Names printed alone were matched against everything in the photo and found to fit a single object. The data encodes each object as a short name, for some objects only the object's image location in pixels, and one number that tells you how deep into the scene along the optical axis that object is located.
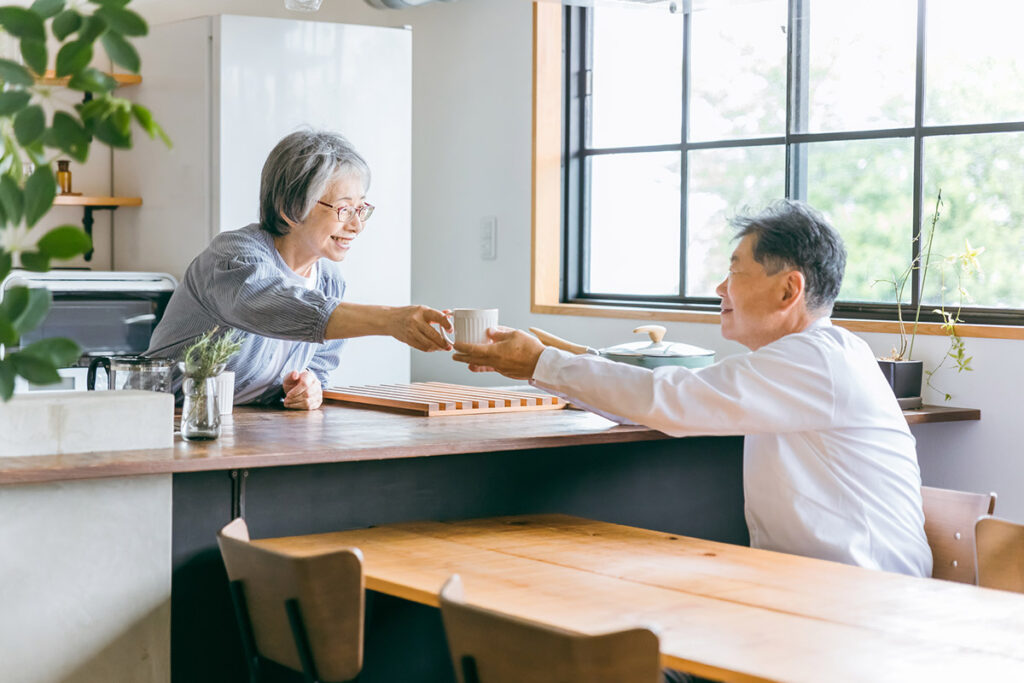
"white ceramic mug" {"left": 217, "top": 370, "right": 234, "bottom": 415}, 2.55
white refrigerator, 4.16
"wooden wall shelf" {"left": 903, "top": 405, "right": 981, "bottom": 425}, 3.03
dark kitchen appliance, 4.24
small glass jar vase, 2.09
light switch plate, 4.84
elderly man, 2.09
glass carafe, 2.21
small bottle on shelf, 4.79
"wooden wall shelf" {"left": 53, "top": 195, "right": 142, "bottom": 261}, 4.74
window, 3.36
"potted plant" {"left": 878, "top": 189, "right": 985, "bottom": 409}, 3.19
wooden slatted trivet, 2.63
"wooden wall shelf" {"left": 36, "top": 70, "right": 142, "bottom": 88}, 4.60
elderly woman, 2.55
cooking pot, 2.59
